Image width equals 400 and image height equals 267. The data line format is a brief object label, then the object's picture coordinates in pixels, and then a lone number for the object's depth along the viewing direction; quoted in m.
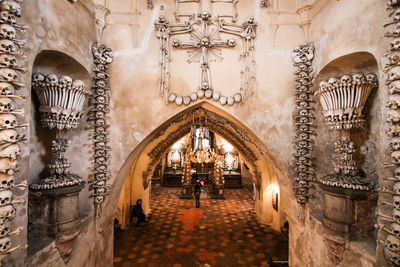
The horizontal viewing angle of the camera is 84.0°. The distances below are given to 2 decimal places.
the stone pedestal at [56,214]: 2.30
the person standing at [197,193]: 8.19
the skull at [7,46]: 1.66
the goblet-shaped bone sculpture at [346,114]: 2.22
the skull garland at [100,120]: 3.11
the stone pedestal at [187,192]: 9.62
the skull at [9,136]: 1.65
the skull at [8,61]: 1.66
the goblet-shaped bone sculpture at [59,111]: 2.28
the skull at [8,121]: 1.66
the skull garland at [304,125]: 3.08
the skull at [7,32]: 1.66
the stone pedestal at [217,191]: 9.76
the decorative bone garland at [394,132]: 1.72
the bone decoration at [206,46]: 3.35
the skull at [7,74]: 1.67
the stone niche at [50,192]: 2.33
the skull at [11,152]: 1.65
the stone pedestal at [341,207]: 2.22
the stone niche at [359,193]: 2.30
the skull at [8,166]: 1.65
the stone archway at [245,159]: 6.04
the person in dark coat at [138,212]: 6.41
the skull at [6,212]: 1.64
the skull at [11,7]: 1.67
